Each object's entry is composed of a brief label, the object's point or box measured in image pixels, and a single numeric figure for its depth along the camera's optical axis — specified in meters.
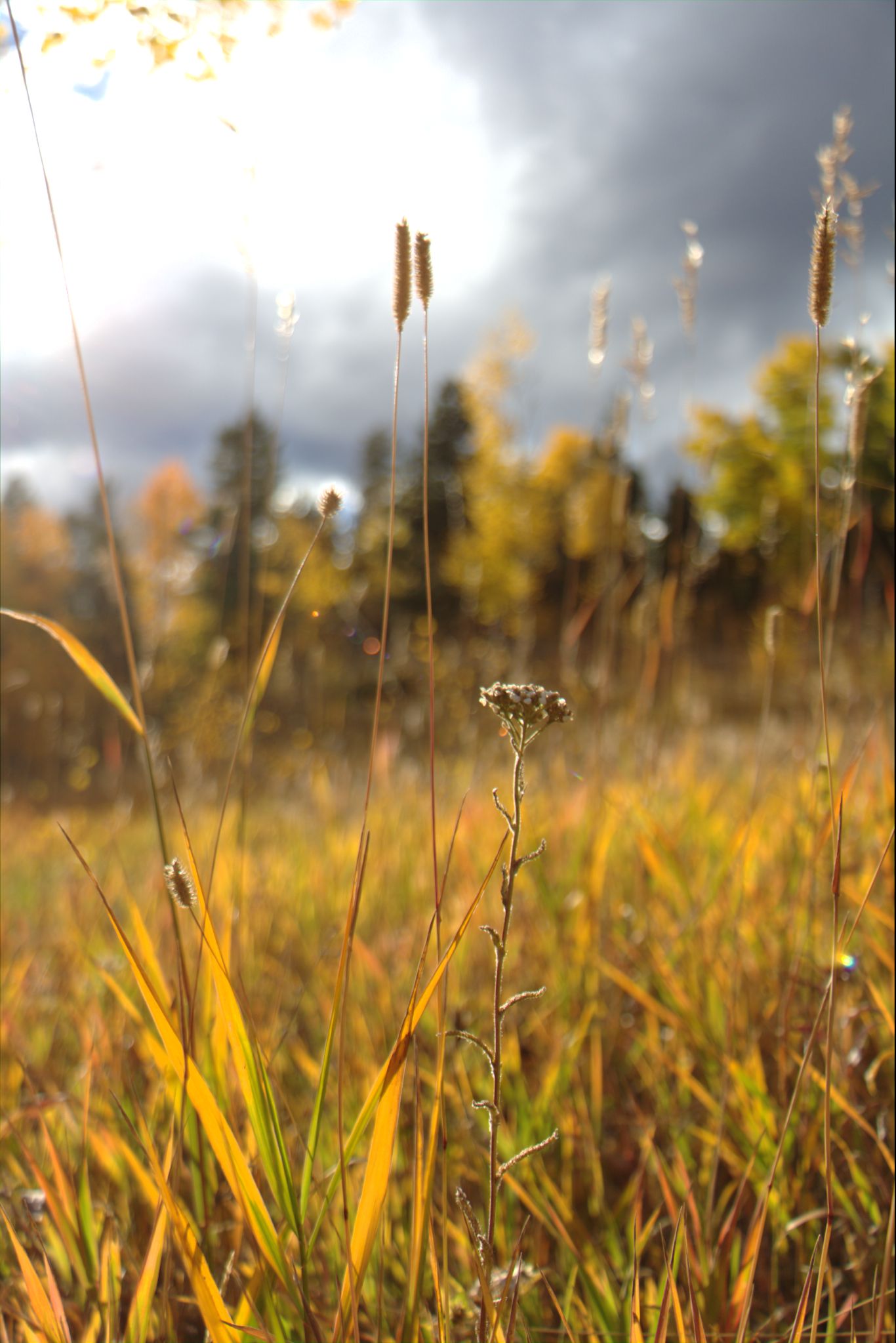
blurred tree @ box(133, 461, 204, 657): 19.57
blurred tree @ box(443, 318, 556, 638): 15.52
